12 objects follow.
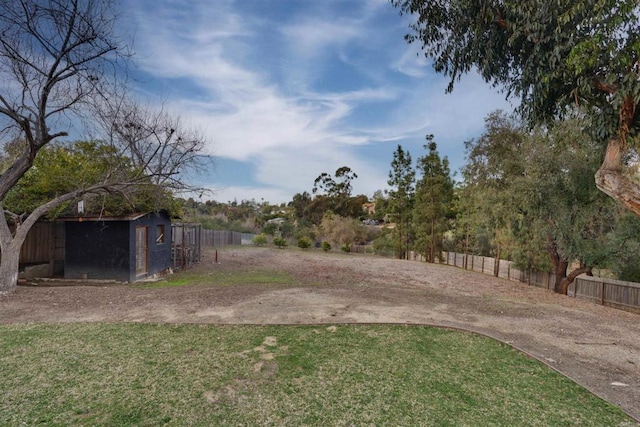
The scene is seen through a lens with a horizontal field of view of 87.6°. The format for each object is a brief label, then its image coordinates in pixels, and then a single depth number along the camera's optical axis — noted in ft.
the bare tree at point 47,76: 23.34
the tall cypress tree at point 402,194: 79.92
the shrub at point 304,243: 86.53
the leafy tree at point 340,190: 120.57
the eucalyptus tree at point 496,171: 41.75
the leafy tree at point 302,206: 123.93
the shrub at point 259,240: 90.68
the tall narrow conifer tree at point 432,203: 69.92
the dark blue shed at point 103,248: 33.63
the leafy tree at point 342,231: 95.66
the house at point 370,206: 159.48
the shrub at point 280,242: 85.46
